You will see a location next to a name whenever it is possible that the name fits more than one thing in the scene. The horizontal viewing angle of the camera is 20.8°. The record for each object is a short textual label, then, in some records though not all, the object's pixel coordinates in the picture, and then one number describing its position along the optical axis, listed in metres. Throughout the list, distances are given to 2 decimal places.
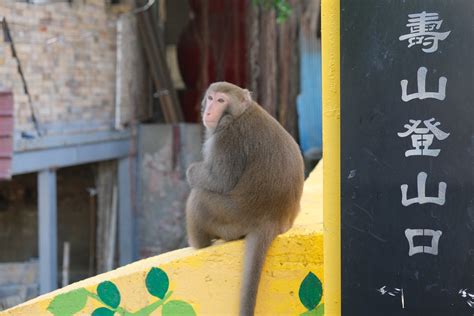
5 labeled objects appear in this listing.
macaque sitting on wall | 5.88
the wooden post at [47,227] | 13.28
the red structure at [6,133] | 11.13
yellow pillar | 4.57
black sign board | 4.26
